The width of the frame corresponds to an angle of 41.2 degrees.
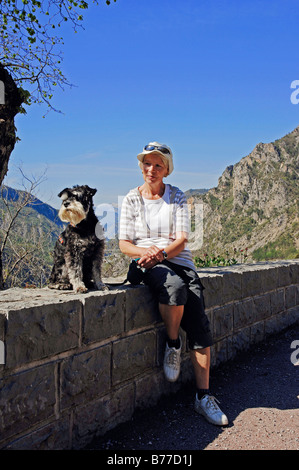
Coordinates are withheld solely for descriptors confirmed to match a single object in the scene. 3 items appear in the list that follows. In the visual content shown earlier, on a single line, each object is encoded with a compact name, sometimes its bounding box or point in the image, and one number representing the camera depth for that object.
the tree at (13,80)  6.46
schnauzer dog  3.10
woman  3.13
